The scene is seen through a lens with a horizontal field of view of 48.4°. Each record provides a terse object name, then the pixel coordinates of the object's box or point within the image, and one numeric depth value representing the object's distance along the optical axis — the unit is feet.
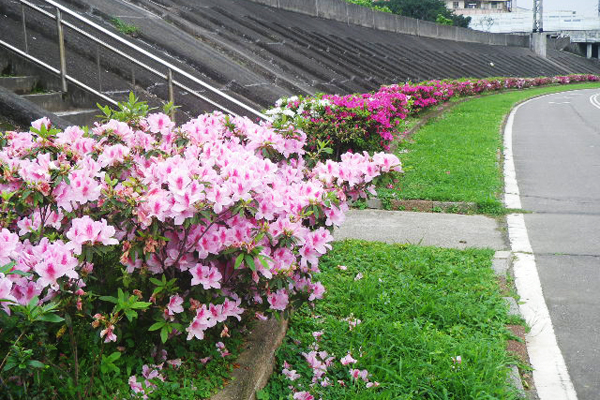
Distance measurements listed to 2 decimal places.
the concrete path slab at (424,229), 20.15
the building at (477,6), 329.11
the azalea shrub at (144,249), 7.90
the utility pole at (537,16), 192.10
